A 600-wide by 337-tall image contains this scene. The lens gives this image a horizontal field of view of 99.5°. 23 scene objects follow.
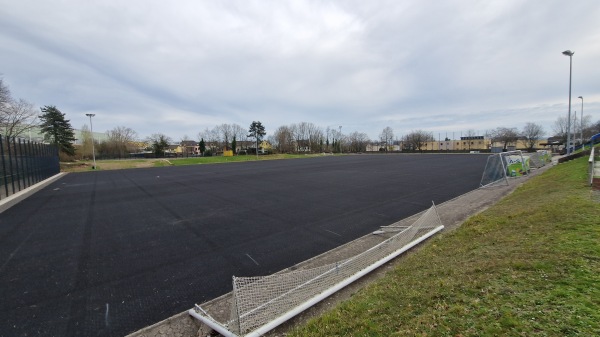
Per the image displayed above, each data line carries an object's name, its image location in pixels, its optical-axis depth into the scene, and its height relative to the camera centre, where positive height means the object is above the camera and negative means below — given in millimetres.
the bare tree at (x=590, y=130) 67312 +3204
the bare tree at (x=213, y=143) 113000 +5819
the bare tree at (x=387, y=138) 128375 +5869
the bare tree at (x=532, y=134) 92625 +3865
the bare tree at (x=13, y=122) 36031 +6210
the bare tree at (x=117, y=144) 81500 +4947
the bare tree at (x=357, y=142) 127812 +4256
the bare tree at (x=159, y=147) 78875 +3206
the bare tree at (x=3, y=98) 31859 +8294
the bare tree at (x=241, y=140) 115300 +6907
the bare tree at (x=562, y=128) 80919 +4950
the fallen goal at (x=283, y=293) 3361 -2223
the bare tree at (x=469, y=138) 111938 +3741
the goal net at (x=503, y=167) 15326 -1513
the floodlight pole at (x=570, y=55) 21900 +7675
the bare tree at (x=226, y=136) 113162 +8551
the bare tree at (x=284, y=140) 101438 +5219
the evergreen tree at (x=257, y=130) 87375 +8238
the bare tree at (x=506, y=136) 95438 +3354
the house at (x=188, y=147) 130500 +5034
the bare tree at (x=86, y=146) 67875 +3775
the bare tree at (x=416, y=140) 112125 +3800
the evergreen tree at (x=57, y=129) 48250 +6123
